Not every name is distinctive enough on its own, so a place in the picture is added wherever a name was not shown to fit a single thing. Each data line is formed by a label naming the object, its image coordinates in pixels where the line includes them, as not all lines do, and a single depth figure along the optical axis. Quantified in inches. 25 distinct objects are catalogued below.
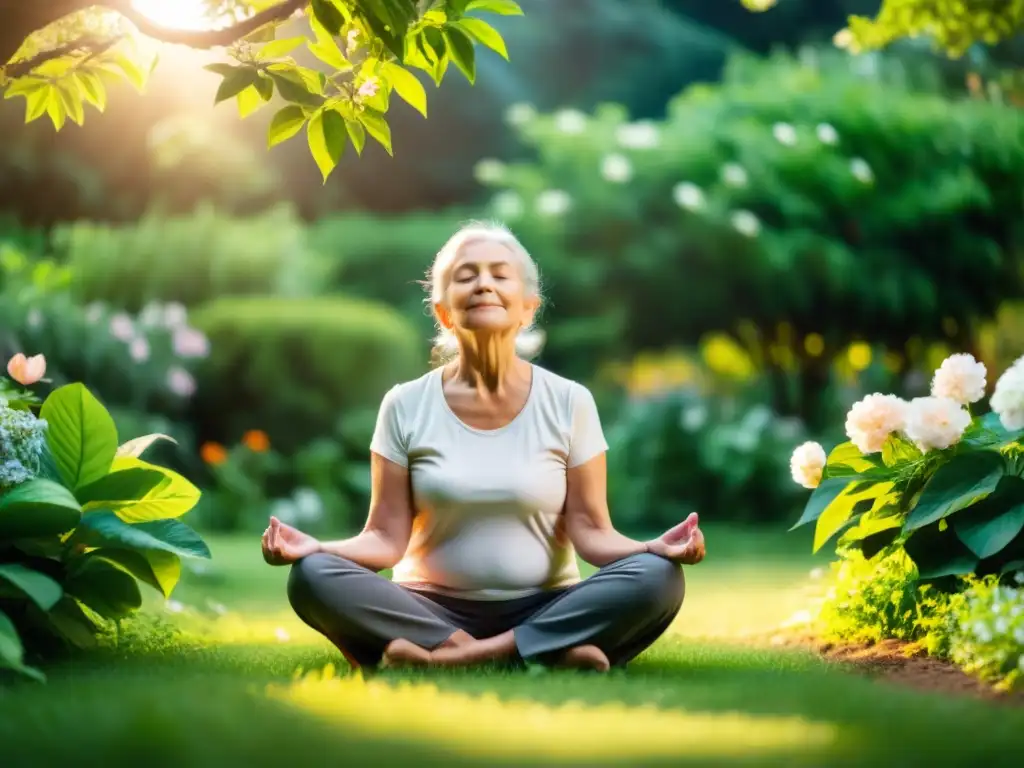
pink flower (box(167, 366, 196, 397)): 356.2
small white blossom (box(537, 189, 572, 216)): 427.2
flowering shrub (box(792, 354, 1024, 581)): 140.0
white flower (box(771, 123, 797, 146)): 425.1
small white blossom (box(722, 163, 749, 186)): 418.9
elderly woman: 140.1
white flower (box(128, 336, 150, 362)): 345.7
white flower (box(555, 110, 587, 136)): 455.8
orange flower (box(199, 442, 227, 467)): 363.9
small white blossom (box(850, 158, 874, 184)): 423.2
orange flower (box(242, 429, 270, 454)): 369.4
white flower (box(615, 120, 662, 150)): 439.8
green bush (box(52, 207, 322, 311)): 435.2
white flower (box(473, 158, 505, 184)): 446.6
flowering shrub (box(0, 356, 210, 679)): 136.0
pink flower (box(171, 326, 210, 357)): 362.6
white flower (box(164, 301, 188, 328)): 368.5
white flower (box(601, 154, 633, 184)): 429.7
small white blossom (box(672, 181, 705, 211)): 412.2
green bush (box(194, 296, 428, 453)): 385.4
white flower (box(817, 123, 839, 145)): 429.1
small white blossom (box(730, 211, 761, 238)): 410.9
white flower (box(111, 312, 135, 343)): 346.6
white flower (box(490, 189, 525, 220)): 440.5
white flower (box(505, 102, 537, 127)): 466.8
